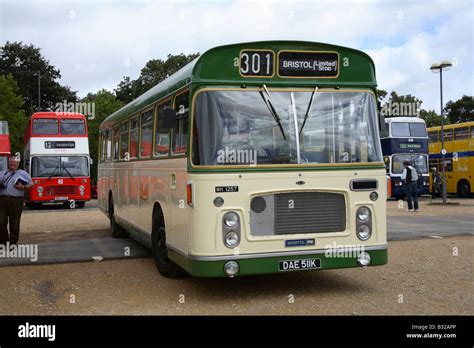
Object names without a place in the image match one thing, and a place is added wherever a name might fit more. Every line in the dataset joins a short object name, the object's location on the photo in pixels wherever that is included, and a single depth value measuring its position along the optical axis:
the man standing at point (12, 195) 12.45
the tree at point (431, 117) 64.31
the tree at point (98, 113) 51.78
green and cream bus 7.20
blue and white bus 31.11
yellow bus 32.94
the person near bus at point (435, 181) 31.46
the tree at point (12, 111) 42.28
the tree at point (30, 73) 57.62
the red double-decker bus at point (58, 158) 28.20
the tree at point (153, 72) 56.84
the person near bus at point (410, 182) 21.84
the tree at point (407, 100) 62.59
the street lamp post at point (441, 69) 26.42
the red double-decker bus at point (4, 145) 24.20
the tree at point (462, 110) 69.06
